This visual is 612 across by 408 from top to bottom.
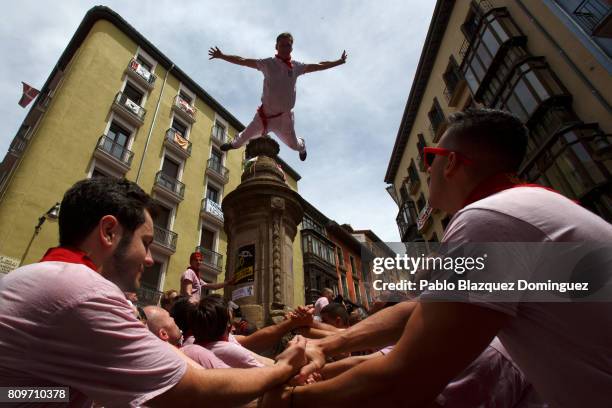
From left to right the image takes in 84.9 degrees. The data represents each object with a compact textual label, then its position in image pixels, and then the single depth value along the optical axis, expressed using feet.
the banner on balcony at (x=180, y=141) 71.10
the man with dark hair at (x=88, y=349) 3.69
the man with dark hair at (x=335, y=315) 15.81
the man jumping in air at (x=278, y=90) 21.26
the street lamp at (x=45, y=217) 44.18
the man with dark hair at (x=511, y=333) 3.30
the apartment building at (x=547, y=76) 31.27
